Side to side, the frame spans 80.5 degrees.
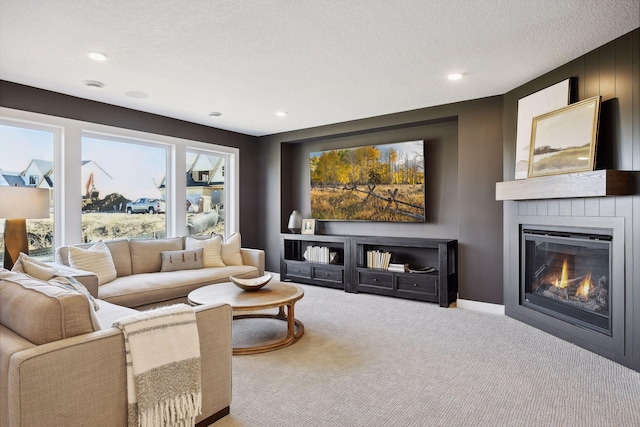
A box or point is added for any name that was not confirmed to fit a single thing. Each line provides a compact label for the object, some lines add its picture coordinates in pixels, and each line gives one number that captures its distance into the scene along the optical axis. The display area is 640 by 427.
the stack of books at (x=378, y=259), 5.03
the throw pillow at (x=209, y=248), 4.77
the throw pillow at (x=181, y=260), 4.50
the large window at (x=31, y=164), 3.88
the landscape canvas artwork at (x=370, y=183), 5.11
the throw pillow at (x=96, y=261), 3.71
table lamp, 3.02
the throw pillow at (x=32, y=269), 2.59
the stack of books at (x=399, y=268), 4.87
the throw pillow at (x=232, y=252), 4.92
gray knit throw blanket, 1.65
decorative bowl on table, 3.39
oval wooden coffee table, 3.01
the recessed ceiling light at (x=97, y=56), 3.07
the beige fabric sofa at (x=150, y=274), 3.56
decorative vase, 6.01
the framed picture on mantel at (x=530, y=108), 3.35
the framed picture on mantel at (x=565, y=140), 3.02
